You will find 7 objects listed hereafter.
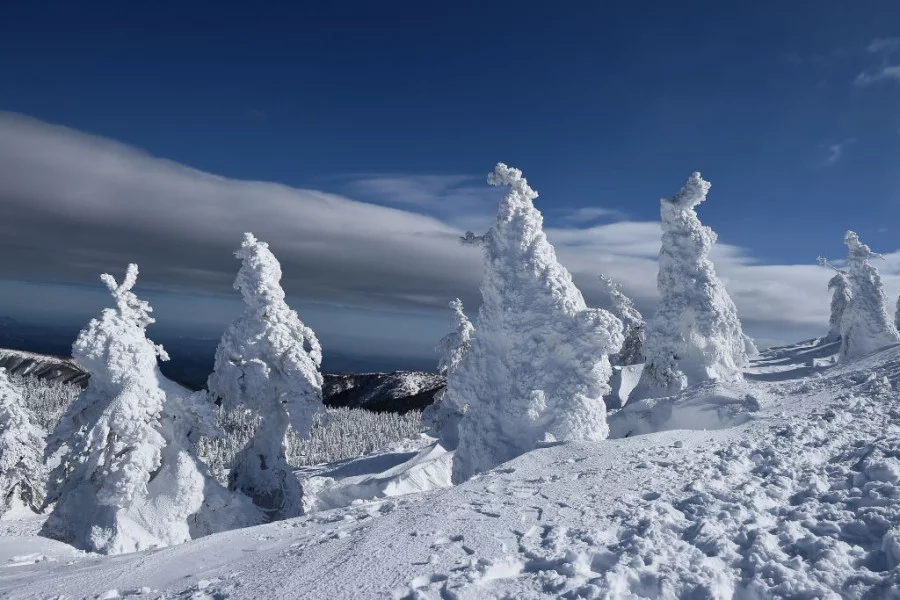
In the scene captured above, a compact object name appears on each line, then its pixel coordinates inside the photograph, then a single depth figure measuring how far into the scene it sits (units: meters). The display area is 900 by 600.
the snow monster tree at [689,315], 29.34
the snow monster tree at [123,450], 16.14
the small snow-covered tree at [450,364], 32.22
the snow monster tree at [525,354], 18.02
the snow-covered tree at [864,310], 38.03
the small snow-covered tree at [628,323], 50.69
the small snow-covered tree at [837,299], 52.62
